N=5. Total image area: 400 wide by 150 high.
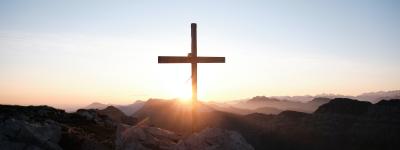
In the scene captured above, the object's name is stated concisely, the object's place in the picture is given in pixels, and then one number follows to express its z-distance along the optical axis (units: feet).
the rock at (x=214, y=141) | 46.09
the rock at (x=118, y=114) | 116.55
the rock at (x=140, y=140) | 48.32
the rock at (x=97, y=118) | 81.55
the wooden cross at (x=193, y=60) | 53.52
